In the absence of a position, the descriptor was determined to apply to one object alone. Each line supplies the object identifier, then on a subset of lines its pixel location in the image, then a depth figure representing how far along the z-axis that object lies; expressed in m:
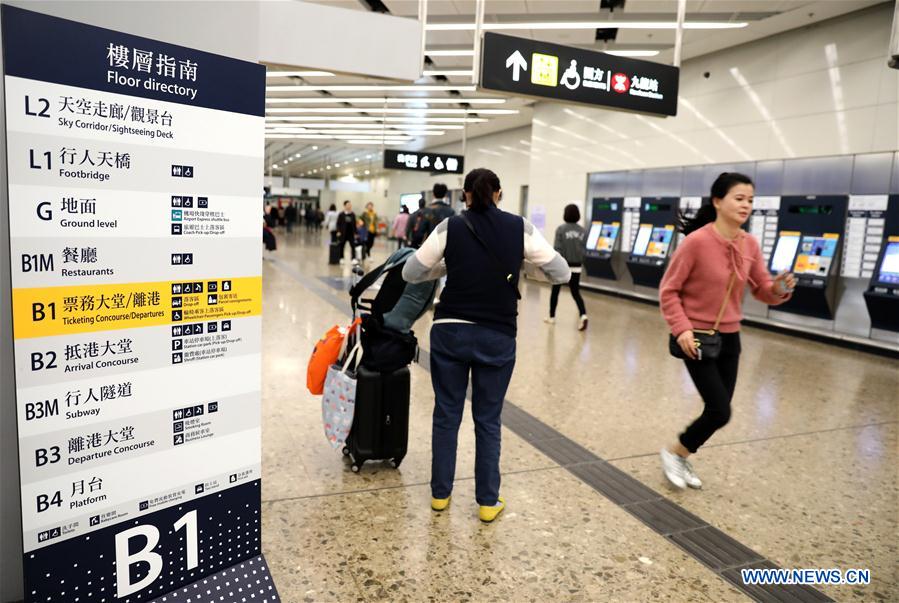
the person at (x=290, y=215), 31.84
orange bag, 3.13
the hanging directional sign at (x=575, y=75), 4.61
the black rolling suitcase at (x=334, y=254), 14.38
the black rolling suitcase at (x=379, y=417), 3.00
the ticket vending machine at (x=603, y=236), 11.71
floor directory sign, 1.50
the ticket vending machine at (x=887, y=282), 6.88
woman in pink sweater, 2.86
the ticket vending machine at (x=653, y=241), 10.32
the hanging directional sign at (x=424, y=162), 14.22
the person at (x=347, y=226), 13.84
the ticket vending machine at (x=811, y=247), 7.74
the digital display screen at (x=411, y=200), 27.28
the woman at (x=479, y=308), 2.53
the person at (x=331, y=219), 20.56
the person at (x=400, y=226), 14.91
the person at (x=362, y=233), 13.94
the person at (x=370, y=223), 14.75
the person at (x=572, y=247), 7.61
